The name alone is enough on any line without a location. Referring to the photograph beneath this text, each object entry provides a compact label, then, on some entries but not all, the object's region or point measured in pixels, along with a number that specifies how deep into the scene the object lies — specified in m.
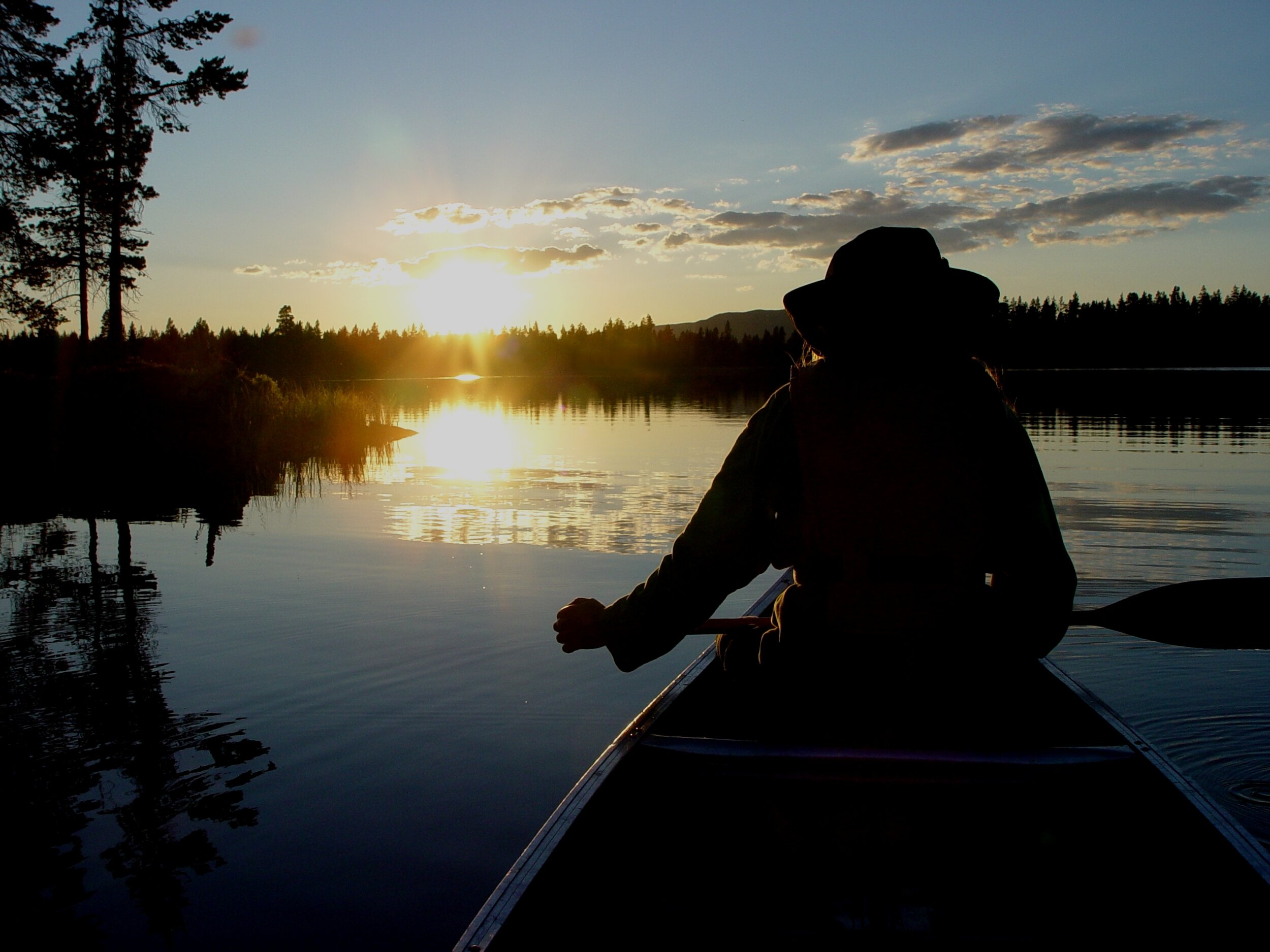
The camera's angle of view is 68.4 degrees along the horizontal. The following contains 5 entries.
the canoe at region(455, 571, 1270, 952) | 2.57
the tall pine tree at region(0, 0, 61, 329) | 18.69
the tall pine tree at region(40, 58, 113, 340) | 19.30
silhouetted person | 2.34
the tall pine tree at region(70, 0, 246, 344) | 23.94
